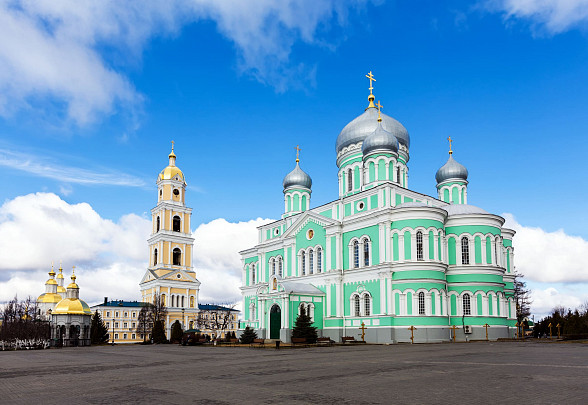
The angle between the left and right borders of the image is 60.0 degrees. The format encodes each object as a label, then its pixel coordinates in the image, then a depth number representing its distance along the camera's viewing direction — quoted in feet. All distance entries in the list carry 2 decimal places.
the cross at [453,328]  125.45
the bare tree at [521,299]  207.00
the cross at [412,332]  119.03
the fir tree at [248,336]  134.82
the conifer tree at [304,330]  118.52
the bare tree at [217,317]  275.39
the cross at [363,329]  127.66
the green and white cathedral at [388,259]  124.47
